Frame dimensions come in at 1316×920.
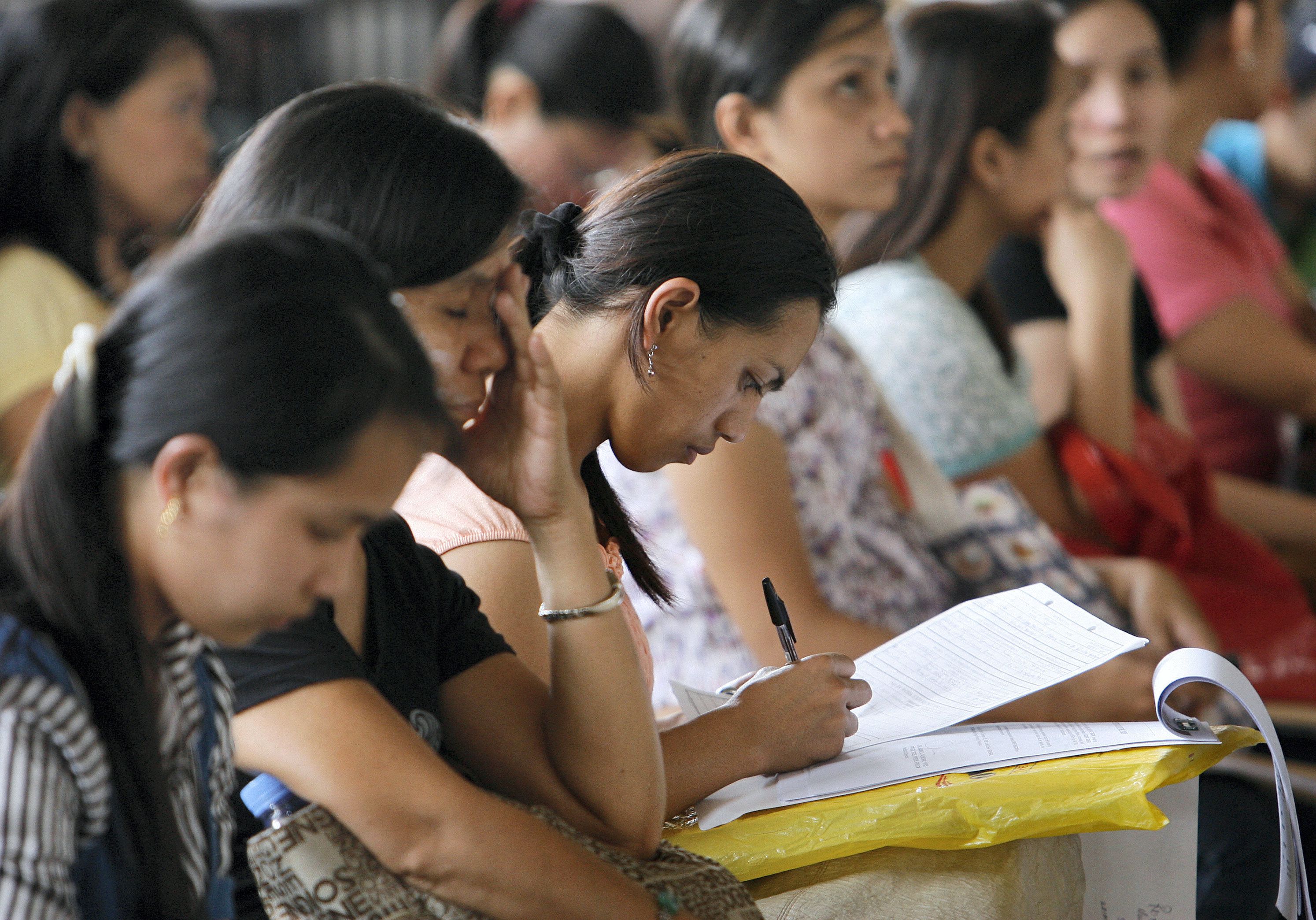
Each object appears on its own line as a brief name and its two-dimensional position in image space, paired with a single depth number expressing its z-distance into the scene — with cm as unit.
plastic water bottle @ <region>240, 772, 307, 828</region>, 460
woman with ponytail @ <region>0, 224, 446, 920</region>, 448
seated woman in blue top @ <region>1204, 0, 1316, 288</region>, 857
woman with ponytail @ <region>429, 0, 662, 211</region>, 679
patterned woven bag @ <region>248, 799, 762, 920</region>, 457
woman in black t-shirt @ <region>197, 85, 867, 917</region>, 460
